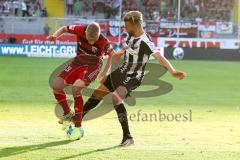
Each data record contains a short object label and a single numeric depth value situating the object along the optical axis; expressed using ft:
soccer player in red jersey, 60.75
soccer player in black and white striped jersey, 55.20
